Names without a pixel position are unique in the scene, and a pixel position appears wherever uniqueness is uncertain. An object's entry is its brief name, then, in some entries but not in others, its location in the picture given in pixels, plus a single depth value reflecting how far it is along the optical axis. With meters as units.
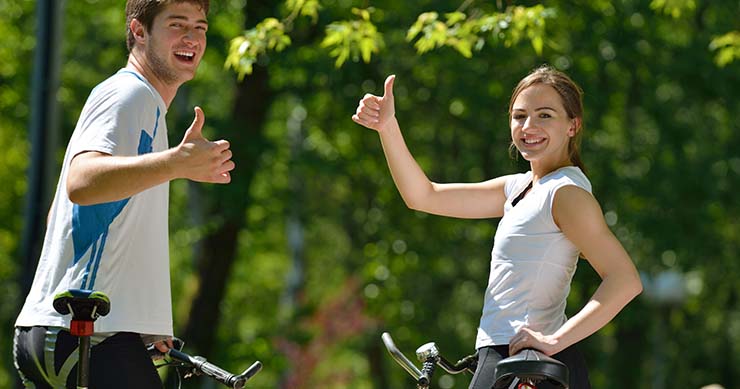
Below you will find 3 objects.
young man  6.78
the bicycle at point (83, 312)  6.51
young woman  7.14
